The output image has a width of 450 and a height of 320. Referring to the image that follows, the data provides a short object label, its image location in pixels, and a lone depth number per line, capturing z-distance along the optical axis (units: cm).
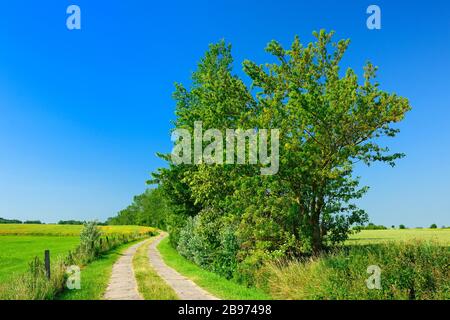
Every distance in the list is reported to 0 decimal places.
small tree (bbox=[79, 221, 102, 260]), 3288
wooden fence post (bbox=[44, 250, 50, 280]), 1642
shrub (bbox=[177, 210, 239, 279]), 2059
